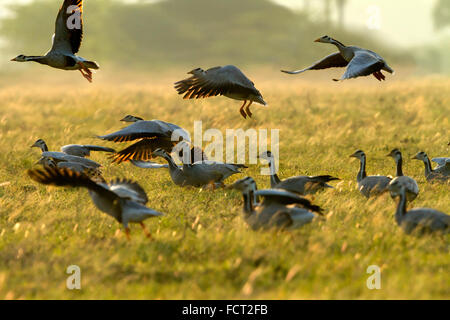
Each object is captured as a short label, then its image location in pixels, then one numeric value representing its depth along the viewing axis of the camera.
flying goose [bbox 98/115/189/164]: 11.35
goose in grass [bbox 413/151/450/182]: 12.27
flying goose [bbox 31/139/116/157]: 13.16
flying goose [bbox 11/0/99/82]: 11.66
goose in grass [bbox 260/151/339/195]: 10.10
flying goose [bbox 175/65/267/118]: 11.25
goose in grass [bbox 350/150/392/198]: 10.59
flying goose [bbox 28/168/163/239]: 7.59
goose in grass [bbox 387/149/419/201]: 9.49
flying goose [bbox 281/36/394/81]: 9.81
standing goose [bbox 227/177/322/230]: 7.95
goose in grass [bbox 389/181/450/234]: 8.01
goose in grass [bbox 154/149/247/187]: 11.63
